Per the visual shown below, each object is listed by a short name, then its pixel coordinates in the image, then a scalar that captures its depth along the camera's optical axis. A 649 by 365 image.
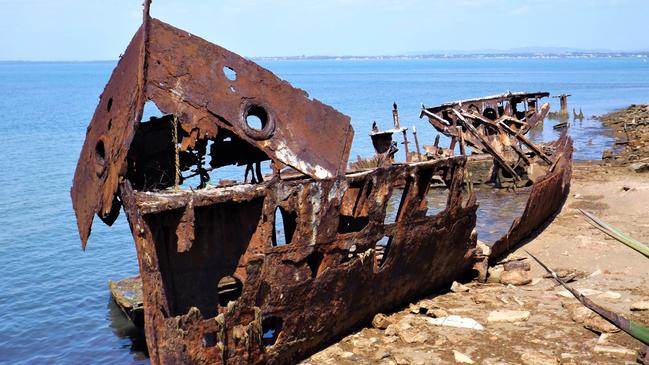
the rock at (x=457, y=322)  7.64
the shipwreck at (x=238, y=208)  5.91
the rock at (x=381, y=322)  7.70
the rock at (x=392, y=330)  7.50
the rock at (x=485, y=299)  8.41
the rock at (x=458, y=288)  8.95
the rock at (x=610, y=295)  8.41
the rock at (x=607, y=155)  21.71
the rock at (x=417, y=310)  8.16
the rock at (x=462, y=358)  6.73
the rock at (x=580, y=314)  7.60
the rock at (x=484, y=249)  9.49
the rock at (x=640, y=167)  17.56
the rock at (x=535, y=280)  9.23
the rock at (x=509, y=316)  7.78
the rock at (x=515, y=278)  9.20
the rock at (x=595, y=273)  9.40
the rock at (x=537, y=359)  6.57
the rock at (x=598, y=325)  7.20
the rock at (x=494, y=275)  9.34
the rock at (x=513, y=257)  10.25
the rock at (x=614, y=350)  6.61
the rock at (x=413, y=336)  7.27
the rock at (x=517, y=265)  9.80
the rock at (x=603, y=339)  6.96
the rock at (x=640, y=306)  7.87
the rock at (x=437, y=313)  7.94
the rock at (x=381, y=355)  6.94
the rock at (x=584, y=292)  8.57
